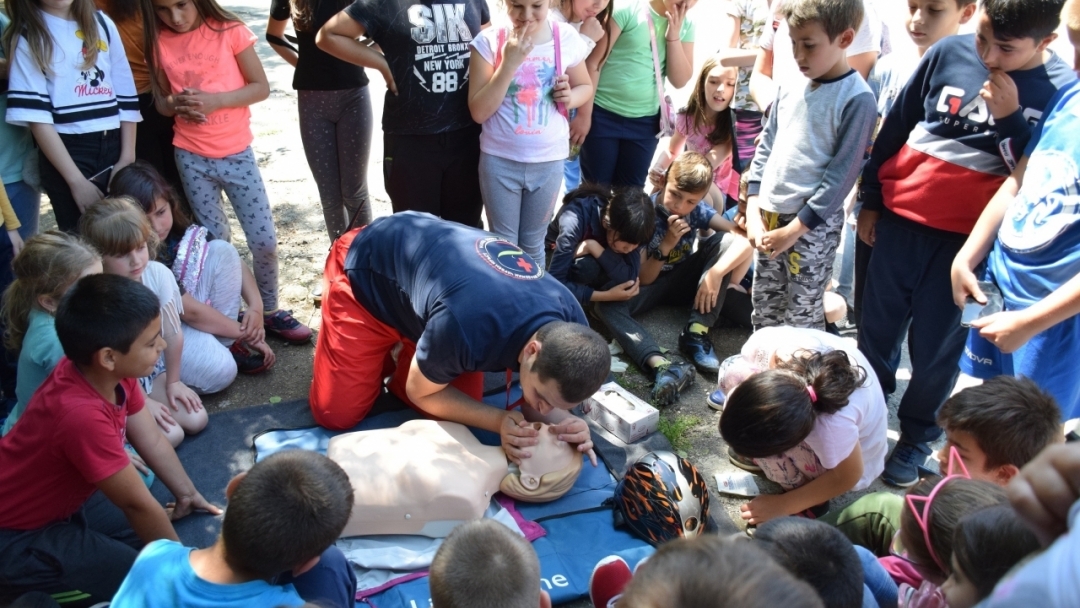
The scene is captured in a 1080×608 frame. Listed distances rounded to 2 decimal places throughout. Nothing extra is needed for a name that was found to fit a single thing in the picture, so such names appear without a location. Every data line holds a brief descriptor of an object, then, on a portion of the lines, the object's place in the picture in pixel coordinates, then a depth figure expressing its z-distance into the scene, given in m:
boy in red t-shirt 2.28
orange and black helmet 2.79
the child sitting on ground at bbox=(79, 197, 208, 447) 2.99
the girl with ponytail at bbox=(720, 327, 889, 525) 2.58
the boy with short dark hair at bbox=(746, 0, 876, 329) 3.14
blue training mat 2.66
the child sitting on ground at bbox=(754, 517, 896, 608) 1.81
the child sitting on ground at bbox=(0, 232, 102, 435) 2.65
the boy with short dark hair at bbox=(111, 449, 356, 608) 1.90
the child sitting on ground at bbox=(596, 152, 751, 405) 3.94
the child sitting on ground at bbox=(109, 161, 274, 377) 3.36
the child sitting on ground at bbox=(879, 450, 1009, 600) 2.00
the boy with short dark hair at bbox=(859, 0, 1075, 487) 2.75
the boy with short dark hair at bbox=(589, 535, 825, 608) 1.20
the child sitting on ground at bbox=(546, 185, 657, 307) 3.97
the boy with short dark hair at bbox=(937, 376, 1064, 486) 2.36
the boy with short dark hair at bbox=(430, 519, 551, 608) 1.82
